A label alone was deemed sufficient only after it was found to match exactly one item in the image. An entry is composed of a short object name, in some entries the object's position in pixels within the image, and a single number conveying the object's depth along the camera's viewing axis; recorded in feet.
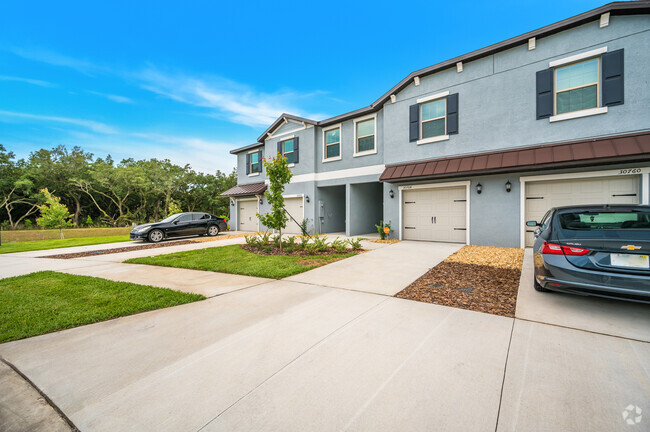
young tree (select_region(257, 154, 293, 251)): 30.37
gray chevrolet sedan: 10.46
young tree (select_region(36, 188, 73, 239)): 60.57
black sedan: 41.47
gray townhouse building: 24.00
